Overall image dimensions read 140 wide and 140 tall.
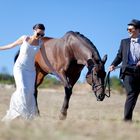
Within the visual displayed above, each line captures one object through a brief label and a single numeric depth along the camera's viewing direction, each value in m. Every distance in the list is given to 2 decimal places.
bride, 12.10
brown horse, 14.11
